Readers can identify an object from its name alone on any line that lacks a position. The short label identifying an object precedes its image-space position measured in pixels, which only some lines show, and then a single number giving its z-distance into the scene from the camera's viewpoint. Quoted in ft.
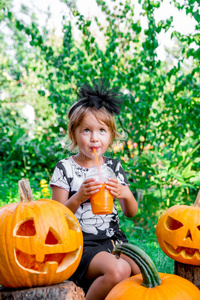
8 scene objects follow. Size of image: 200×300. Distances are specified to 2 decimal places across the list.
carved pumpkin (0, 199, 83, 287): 4.62
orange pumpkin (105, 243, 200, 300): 4.65
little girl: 5.91
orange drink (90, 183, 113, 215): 5.68
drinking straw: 6.07
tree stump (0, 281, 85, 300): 4.67
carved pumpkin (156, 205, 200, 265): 5.81
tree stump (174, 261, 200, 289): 6.12
